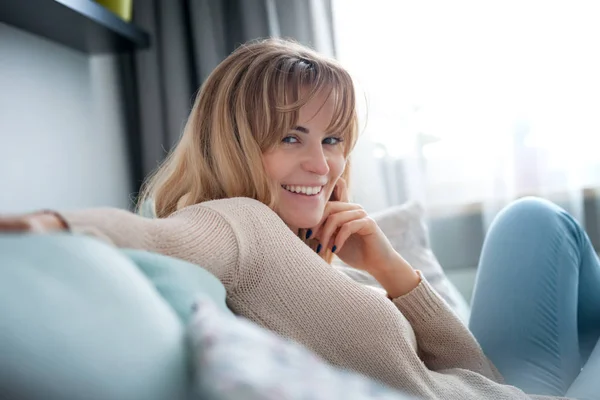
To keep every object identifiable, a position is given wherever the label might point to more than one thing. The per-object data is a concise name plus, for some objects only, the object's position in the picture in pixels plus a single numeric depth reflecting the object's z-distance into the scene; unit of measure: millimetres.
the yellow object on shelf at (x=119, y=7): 2150
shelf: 1793
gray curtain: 2674
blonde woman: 877
